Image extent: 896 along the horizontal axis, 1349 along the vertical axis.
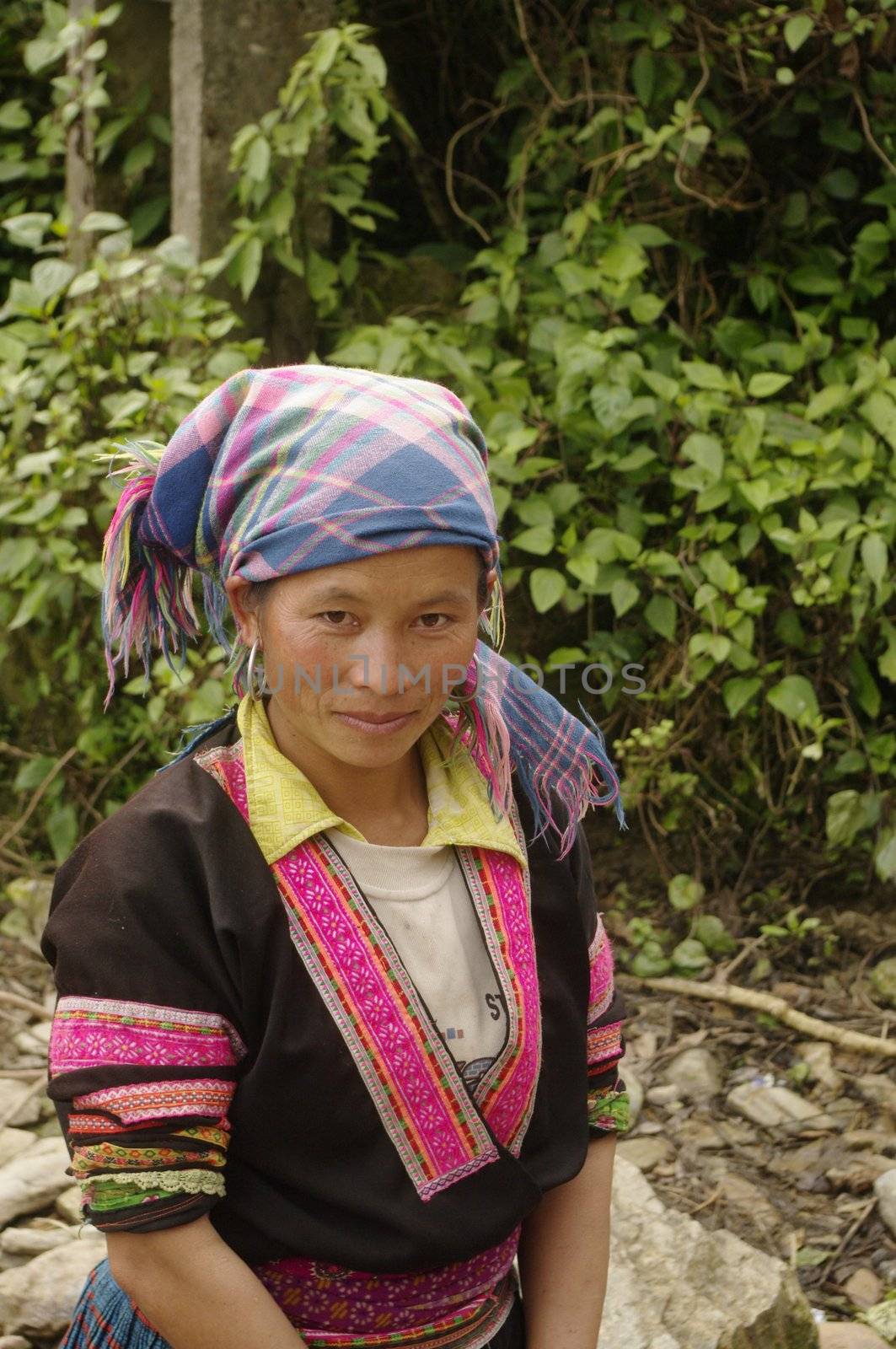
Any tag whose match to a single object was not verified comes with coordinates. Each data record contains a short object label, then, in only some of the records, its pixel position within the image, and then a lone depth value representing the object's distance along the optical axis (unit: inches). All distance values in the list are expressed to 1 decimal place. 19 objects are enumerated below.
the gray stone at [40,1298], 88.0
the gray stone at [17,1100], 117.0
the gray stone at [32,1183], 100.7
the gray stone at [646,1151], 113.4
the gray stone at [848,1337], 90.3
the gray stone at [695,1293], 84.0
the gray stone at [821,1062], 121.6
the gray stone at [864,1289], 97.7
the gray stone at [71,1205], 100.8
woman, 51.3
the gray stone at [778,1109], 117.2
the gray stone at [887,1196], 103.6
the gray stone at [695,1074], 121.6
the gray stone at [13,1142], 111.5
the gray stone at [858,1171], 109.0
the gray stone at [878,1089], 118.3
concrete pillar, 144.5
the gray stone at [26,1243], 96.3
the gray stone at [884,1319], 92.1
